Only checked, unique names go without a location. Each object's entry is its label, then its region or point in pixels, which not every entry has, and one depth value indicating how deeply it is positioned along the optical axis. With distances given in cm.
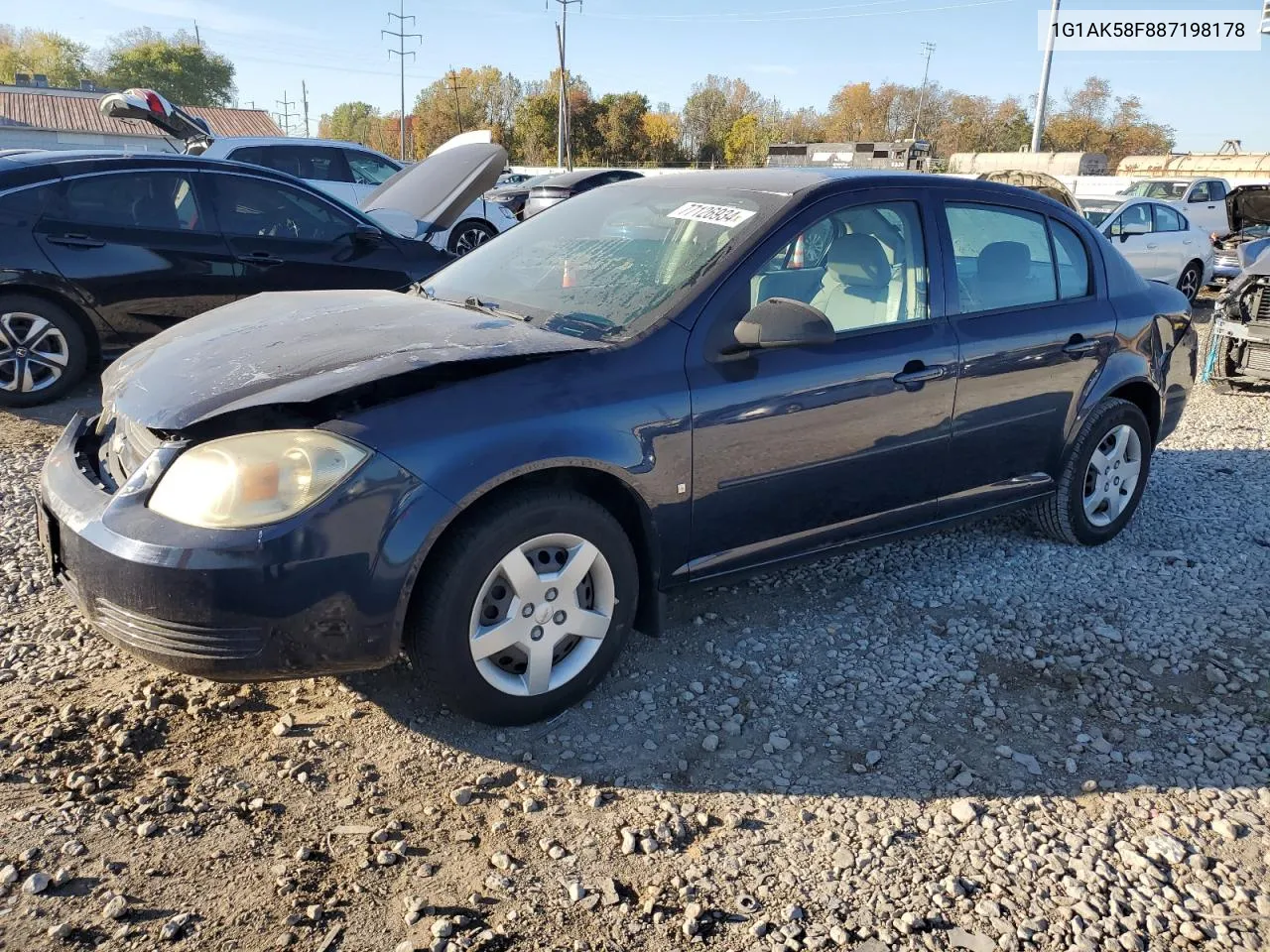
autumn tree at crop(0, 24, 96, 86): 9788
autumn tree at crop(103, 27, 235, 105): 9519
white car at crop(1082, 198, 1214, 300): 1202
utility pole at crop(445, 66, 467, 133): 8380
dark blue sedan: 243
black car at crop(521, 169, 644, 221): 1931
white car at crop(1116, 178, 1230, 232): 1595
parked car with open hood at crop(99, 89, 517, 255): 1043
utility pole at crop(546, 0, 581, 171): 4962
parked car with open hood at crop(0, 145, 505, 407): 578
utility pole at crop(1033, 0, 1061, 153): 3188
